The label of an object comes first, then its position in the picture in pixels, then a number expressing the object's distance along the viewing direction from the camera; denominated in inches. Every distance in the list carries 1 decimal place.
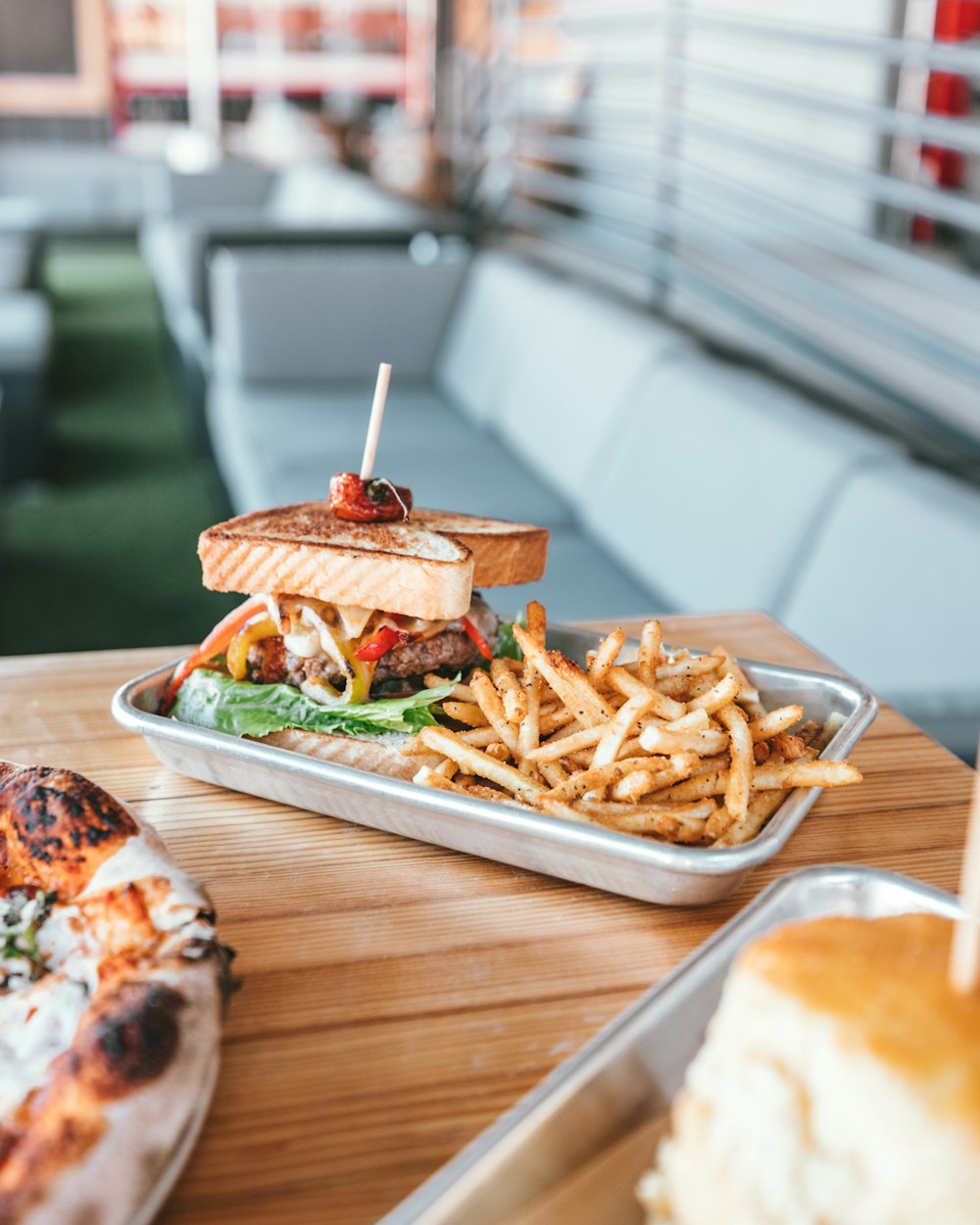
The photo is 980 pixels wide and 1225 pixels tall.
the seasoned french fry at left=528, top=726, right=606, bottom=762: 37.5
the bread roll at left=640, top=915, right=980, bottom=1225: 17.7
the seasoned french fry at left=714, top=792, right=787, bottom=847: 34.4
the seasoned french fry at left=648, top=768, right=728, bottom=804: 36.4
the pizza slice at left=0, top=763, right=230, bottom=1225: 21.8
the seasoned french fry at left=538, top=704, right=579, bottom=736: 40.3
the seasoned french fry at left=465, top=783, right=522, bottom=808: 36.4
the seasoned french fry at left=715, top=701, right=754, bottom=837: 34.9
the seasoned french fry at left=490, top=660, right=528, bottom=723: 39.4
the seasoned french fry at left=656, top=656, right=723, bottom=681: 41.7
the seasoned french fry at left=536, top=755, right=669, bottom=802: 35.8
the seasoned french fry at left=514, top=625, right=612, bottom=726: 39.1
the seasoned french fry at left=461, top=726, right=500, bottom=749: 39.9
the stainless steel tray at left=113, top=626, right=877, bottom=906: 32.7
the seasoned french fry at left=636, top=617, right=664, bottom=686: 41.4
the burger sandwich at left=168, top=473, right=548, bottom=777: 41.6
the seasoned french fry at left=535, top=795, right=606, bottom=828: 34.7
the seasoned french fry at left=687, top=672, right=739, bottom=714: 37.7
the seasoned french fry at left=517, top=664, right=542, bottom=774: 38.4
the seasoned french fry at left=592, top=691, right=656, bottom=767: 36.6
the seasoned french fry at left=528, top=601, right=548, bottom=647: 44.2
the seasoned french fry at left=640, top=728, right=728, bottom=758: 35.6
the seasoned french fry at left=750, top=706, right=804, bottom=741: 37.8
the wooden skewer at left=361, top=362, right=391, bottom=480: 42.7
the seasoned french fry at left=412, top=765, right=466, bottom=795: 36.6
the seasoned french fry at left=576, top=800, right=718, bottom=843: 34.6
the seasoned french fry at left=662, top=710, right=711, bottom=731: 37.1
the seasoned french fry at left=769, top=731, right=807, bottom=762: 38.8
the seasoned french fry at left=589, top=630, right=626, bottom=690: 40.5
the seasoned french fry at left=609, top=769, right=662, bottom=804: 34.9
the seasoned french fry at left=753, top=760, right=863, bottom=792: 35.0
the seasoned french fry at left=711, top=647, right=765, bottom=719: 41.4
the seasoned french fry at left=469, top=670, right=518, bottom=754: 39.2
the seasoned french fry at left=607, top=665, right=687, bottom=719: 38.4
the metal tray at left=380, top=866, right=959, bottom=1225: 20.4
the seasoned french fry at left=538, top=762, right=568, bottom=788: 37.6
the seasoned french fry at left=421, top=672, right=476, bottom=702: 42.3
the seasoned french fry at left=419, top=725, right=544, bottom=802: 36.8
